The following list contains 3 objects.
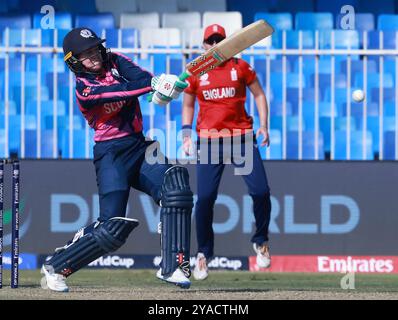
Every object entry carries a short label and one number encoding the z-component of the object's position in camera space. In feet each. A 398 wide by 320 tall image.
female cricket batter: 25.91
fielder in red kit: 33.32
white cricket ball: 43.14
